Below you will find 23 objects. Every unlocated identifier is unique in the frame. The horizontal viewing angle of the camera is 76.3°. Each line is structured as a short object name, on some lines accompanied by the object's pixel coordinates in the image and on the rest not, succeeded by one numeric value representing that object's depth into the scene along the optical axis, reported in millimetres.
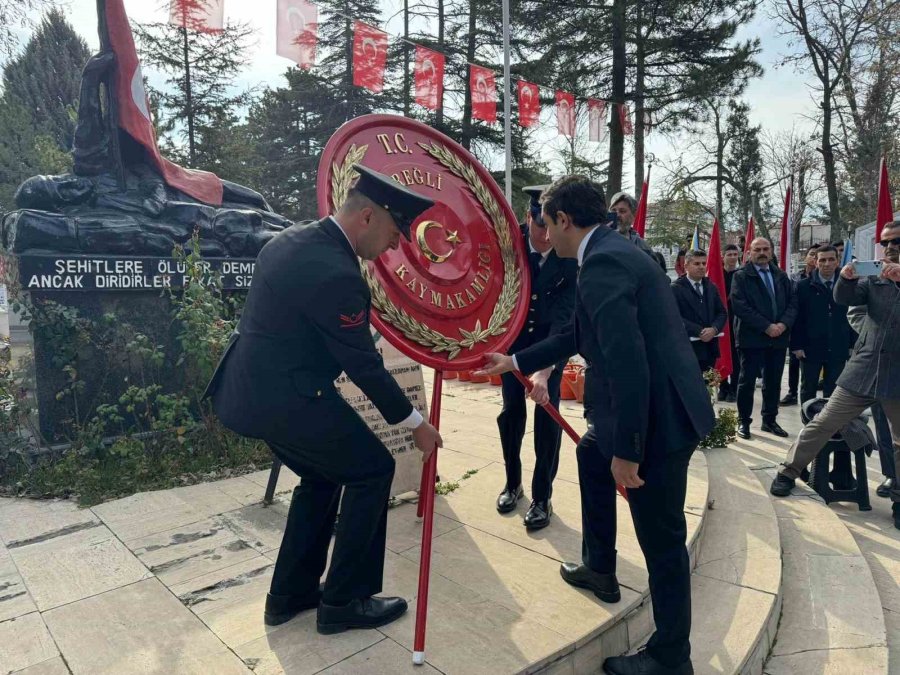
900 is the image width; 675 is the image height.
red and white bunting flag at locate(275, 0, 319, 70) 7430
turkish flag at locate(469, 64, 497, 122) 11695
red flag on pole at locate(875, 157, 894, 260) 5141
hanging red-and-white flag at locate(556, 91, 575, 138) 12562
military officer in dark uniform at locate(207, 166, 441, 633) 1943
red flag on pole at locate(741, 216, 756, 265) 10238
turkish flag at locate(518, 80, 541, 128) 12258
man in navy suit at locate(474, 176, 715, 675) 1855
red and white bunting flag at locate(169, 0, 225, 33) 7484
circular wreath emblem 2203
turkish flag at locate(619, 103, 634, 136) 13953
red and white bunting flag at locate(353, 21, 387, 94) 9328
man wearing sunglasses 3812
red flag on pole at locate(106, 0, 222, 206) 5766
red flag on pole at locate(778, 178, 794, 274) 8538
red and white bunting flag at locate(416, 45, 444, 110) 10711
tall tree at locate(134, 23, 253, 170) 22547
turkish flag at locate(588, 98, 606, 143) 13320
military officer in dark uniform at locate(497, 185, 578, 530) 3141
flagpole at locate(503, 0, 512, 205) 10836
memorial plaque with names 3434
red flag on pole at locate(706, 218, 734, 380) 7137
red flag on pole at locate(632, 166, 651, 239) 6663
